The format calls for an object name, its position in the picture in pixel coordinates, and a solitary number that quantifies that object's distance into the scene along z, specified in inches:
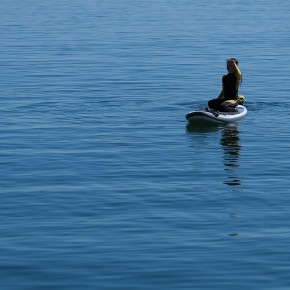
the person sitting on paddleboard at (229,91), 1337.4
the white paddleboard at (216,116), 1290.1
